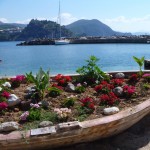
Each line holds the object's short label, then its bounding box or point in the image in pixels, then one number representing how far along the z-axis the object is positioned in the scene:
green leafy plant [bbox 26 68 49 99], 3.85
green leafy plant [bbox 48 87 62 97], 4.03
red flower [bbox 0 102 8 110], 3.52
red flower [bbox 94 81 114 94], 4.23
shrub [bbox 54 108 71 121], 3.26
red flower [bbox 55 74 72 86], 4.53
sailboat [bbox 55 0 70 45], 70.07
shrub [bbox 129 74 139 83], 4.81
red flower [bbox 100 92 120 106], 3.82
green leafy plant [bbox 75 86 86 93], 4.27
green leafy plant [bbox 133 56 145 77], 5.00
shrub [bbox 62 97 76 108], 3.74
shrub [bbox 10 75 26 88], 4.47
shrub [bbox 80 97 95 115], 3.53
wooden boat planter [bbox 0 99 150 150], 2.86
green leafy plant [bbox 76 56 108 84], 4.61
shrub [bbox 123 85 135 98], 4.11
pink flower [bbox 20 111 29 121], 3.26
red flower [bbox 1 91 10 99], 3.75
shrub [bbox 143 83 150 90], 4.39
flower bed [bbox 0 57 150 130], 3.38
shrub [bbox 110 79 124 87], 4.52
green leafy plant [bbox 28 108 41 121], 3.28
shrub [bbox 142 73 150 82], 4.77
